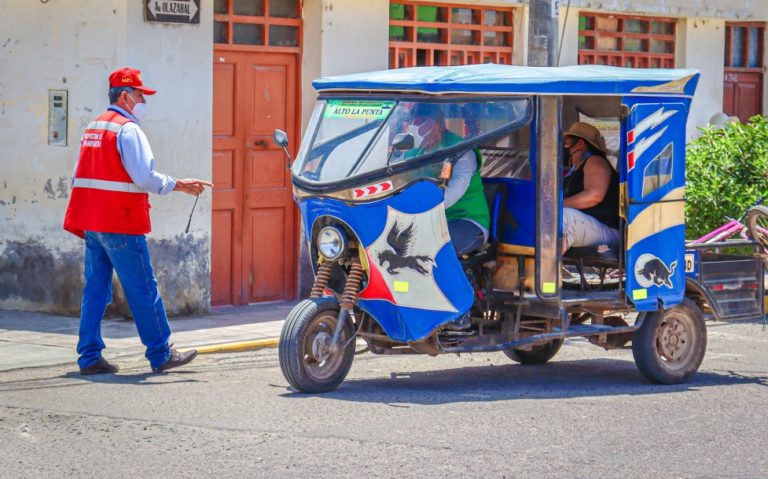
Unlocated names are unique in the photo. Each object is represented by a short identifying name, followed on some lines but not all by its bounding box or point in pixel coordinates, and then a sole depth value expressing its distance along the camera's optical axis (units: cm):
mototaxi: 841
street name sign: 1154
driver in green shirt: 847
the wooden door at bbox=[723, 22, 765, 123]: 1752
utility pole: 1187
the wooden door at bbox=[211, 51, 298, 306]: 1245
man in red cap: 898
